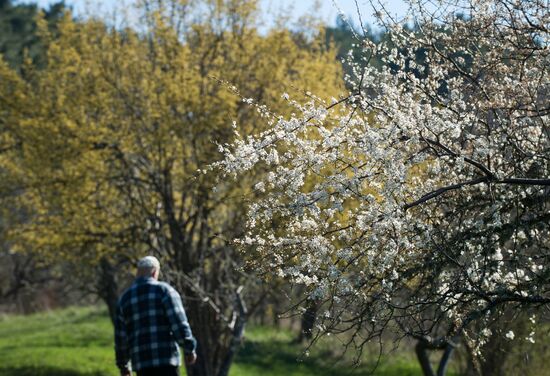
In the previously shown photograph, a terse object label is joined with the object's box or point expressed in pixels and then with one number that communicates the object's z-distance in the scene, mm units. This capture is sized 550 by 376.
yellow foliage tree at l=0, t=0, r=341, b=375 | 26507
